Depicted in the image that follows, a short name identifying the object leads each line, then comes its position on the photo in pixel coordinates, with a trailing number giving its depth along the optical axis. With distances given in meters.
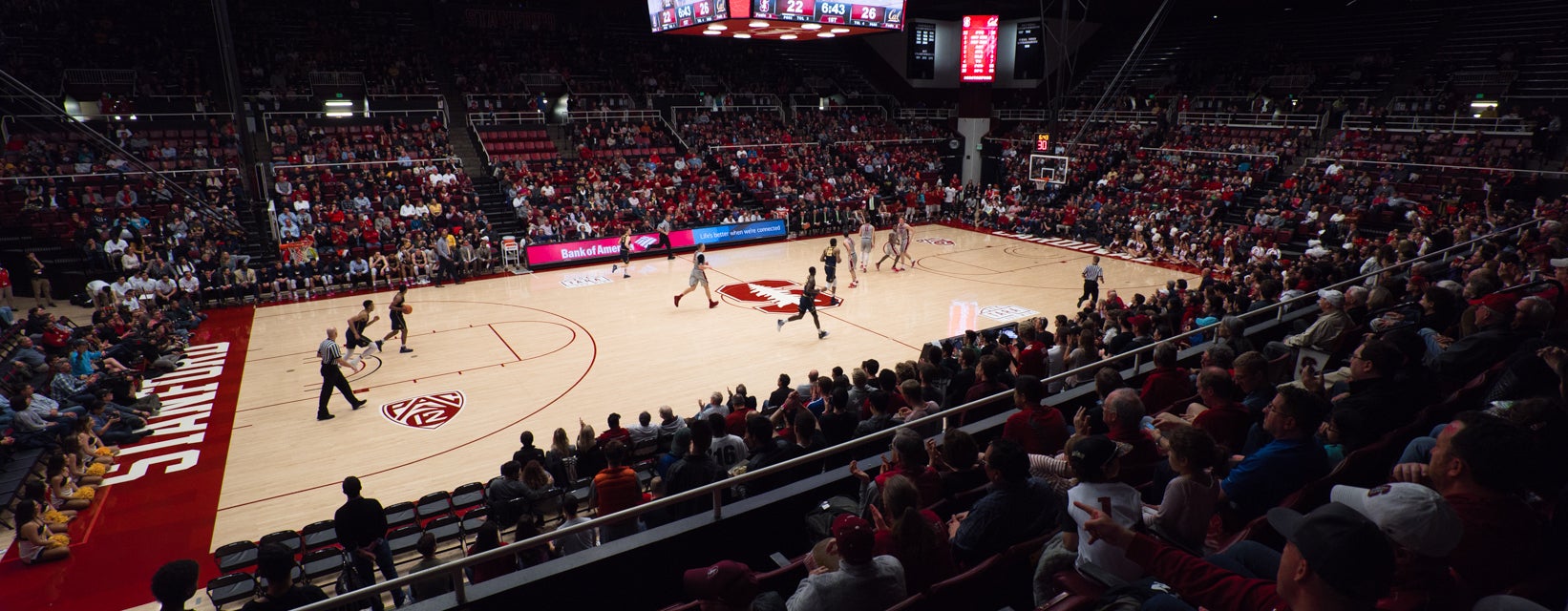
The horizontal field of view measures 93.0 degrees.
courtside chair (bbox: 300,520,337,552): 6.84
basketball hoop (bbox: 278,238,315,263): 19.36
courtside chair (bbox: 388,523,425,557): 6.81
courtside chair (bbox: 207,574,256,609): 6.04
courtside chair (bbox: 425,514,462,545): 6.96
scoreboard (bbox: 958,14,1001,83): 32.75
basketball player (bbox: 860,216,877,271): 21.38
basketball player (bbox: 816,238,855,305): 18.08
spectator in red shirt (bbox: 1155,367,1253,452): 4.63
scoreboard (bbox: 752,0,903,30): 20.53
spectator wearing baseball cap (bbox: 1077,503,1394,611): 1.82
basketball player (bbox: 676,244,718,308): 16.95
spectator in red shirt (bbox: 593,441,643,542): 6.02
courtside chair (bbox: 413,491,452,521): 7.54
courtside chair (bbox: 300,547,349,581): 6.29
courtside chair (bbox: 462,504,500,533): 7.07
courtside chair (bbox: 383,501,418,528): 7.32
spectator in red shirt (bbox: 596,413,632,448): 7.93
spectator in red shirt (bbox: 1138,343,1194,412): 6.05
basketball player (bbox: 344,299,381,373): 12.62
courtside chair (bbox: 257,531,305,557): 6.62
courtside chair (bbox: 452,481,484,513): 7.76
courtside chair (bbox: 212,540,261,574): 6.68
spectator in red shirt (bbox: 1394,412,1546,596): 2.49
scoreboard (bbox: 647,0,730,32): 20.09
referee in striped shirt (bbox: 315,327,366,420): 10.96
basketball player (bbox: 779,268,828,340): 14.76
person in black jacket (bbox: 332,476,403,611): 6.14
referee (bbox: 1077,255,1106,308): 16.19
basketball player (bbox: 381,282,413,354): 13.71
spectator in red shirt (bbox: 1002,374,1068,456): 5.00
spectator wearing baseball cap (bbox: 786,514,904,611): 3.08
